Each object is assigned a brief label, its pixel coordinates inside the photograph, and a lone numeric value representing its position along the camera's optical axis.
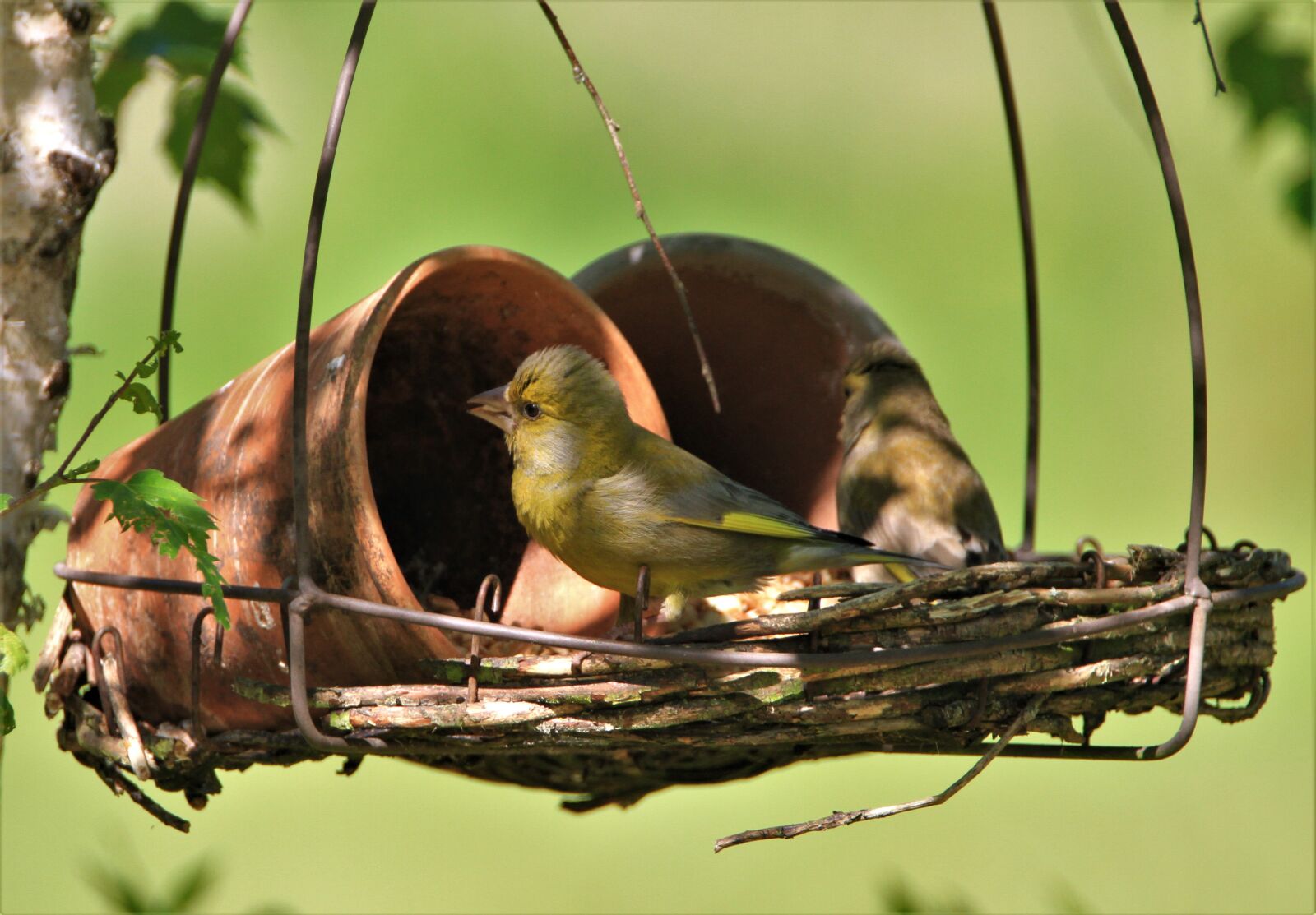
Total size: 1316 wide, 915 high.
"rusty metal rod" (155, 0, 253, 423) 4.24
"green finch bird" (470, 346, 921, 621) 4.04
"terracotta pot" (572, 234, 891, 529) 5.56
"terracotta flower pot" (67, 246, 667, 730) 3.55
